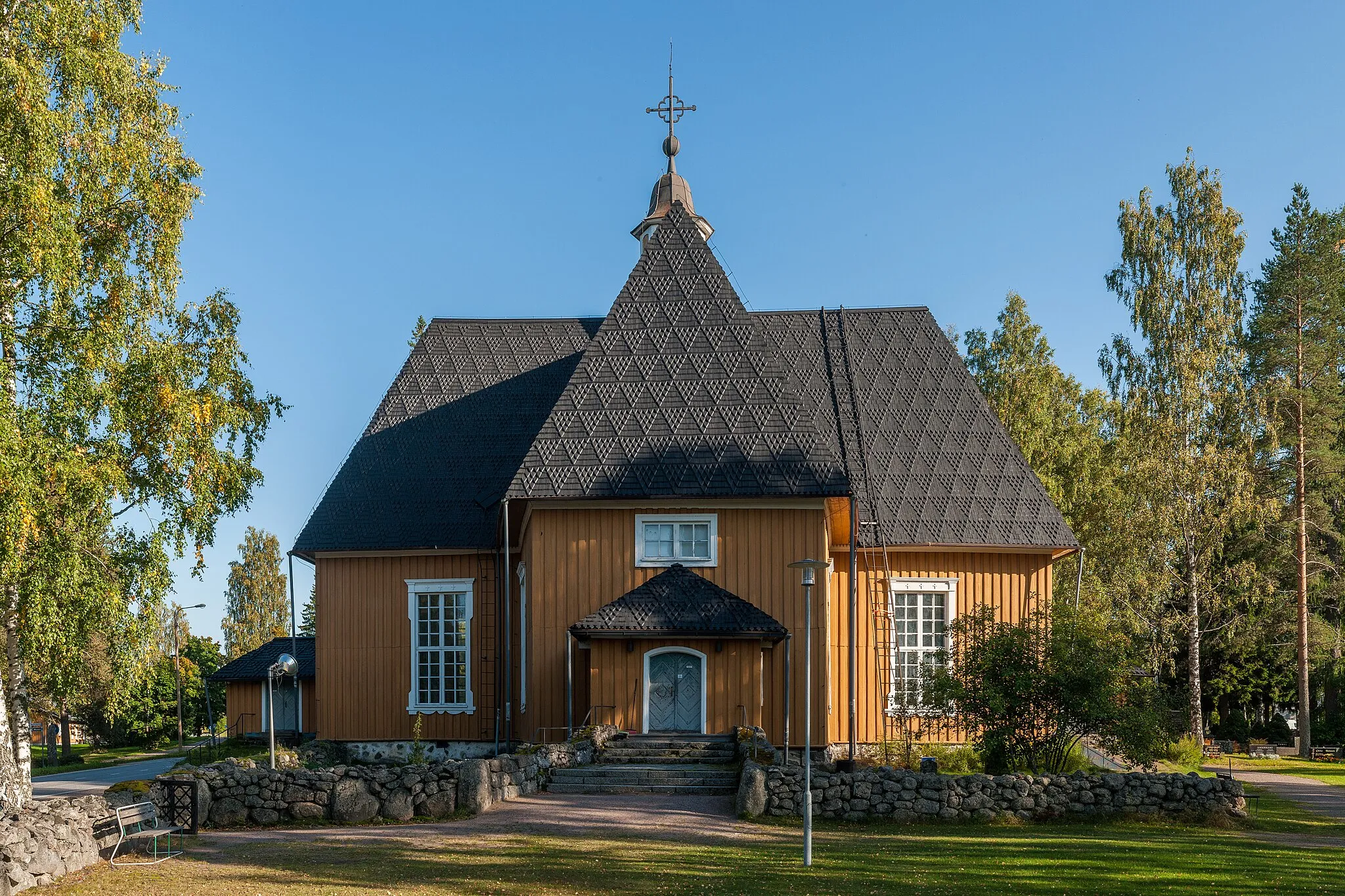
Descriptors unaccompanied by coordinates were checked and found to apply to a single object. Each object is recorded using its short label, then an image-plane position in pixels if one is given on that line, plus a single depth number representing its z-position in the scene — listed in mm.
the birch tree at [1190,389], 30375
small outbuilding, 33812
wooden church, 20234
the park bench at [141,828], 12305
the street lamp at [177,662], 42812
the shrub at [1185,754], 24156
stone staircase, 17047
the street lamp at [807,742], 11828
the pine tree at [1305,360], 31906
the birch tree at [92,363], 14875
